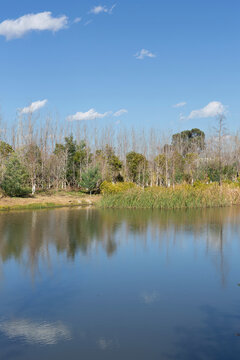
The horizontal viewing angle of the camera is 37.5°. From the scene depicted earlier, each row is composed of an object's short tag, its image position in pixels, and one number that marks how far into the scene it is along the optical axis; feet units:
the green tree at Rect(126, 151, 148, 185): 115.21
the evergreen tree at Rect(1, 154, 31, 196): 73.61
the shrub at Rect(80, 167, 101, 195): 92.84
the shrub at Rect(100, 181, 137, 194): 75.72
